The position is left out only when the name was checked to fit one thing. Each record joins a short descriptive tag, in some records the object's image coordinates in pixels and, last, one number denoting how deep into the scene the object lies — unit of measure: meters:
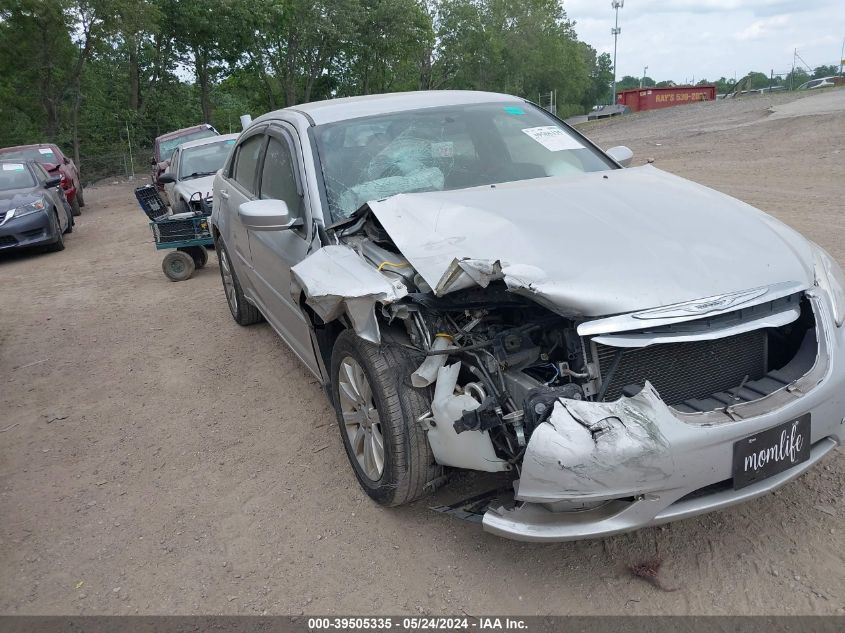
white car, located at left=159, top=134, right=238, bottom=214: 9.53
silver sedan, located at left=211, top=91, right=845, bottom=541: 2.25
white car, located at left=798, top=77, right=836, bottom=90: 42.10
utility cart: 8.05
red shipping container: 36.29
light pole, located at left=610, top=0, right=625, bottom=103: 52.44
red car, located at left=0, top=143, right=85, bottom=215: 14.14
